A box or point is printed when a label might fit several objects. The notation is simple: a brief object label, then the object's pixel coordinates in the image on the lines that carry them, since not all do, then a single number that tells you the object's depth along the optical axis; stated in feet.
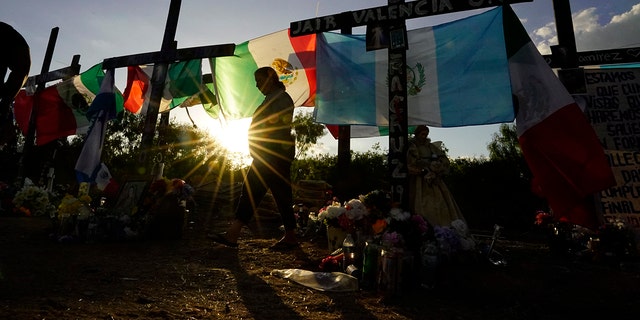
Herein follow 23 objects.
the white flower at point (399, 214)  10.59
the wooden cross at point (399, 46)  13.05
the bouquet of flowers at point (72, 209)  15.10
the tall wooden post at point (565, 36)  16.33
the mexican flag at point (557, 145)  11.55
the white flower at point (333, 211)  12.78
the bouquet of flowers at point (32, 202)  22.33
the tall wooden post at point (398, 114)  12.94
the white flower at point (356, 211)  12.03
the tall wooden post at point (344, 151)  18.72
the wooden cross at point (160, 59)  20.81
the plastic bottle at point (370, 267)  9.63
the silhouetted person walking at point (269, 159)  13.24
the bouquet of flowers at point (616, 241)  14.24
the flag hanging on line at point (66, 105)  26.27
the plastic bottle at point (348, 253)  11.06
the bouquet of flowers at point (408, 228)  10.49
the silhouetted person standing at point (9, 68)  7.47
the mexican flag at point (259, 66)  19.66
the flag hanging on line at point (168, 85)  22.75
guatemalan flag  13.79
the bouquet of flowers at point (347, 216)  12.07
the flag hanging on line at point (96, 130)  17.75
